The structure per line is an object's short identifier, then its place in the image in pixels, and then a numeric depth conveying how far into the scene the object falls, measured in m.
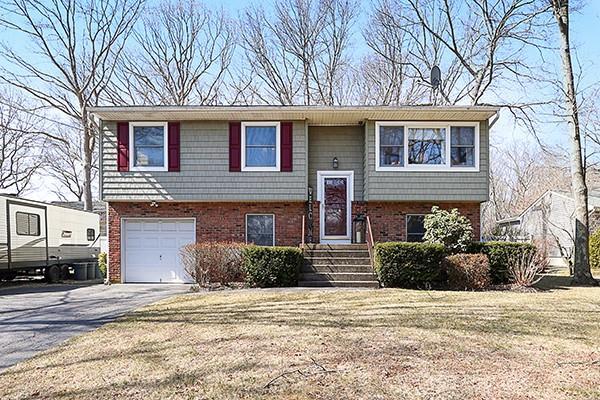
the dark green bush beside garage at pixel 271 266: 11.57
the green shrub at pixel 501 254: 11.78
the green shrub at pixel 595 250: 19.34
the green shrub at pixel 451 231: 11.81
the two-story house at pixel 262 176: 13.29
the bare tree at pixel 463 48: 20.38
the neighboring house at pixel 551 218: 24.95
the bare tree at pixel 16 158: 29.39
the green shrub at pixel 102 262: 17.13
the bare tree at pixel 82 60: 22.68
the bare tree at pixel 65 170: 30.65
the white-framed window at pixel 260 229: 13.80
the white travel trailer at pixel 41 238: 13.98
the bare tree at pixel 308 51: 27.06
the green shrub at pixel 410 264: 11.21
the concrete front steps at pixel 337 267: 11.86
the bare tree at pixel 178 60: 26.98
